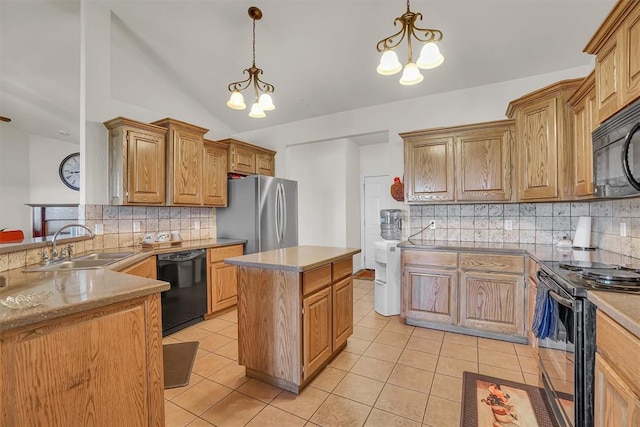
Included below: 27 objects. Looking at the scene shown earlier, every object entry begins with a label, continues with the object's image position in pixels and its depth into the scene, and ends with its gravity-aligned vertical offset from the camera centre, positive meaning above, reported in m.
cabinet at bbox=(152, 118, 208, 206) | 3.15 +0.60
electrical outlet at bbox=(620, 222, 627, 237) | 2.12 -0.14
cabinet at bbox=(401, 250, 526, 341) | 2.61 -0.79
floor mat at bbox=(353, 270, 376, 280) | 5.23 -1.20
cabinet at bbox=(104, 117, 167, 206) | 2.81 +0.53
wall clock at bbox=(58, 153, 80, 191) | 5.62 +0.86
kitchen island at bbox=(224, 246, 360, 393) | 1.90 -0.73
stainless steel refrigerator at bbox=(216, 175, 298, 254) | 3.71 -0.02
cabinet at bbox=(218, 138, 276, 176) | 3.97 +0.82
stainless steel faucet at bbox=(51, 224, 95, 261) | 1.95 -0.26
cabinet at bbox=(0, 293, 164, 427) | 0.93 -0.59
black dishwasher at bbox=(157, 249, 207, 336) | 2.81 -0.79
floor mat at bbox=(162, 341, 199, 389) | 2.08 -1.23
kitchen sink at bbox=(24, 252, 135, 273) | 1.75 -0.36
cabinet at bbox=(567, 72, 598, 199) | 2.04 +0.60
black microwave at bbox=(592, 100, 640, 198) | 1.32 +0.29
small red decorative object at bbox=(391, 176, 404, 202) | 3.56 +0.28
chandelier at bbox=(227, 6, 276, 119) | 2.52 +0.99
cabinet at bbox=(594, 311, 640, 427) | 0.87 -0.57
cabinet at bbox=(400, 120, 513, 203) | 2.89 +0.52
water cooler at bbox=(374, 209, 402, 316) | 3.30 -0.77
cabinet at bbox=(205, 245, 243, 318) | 3.24 -0.81
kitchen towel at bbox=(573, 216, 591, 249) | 2.54 -0.21
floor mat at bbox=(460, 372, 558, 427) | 1.64 -1.21
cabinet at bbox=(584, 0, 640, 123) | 1.34 +0.81
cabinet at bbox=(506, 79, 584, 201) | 2.46 +0.63
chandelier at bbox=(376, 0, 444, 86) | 1.85 +1.01
